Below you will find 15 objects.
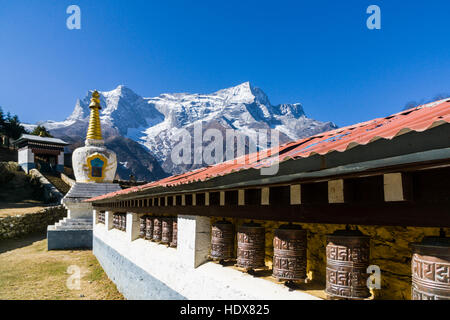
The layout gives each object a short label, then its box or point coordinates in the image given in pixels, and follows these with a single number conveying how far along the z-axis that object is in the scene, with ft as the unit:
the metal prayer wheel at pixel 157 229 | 21.99
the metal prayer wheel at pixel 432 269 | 6.19
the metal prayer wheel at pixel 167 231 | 20.25
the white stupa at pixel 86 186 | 53.16
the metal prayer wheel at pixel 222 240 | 14.61
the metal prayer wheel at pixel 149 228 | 23.30
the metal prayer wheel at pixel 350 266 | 8.52
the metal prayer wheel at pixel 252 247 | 12.55
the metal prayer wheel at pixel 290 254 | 10.54
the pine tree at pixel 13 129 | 158.61
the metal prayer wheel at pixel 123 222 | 31.35
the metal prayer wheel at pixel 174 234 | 19.04
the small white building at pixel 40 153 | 127.95
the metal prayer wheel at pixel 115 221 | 35.17
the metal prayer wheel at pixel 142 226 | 24.95
